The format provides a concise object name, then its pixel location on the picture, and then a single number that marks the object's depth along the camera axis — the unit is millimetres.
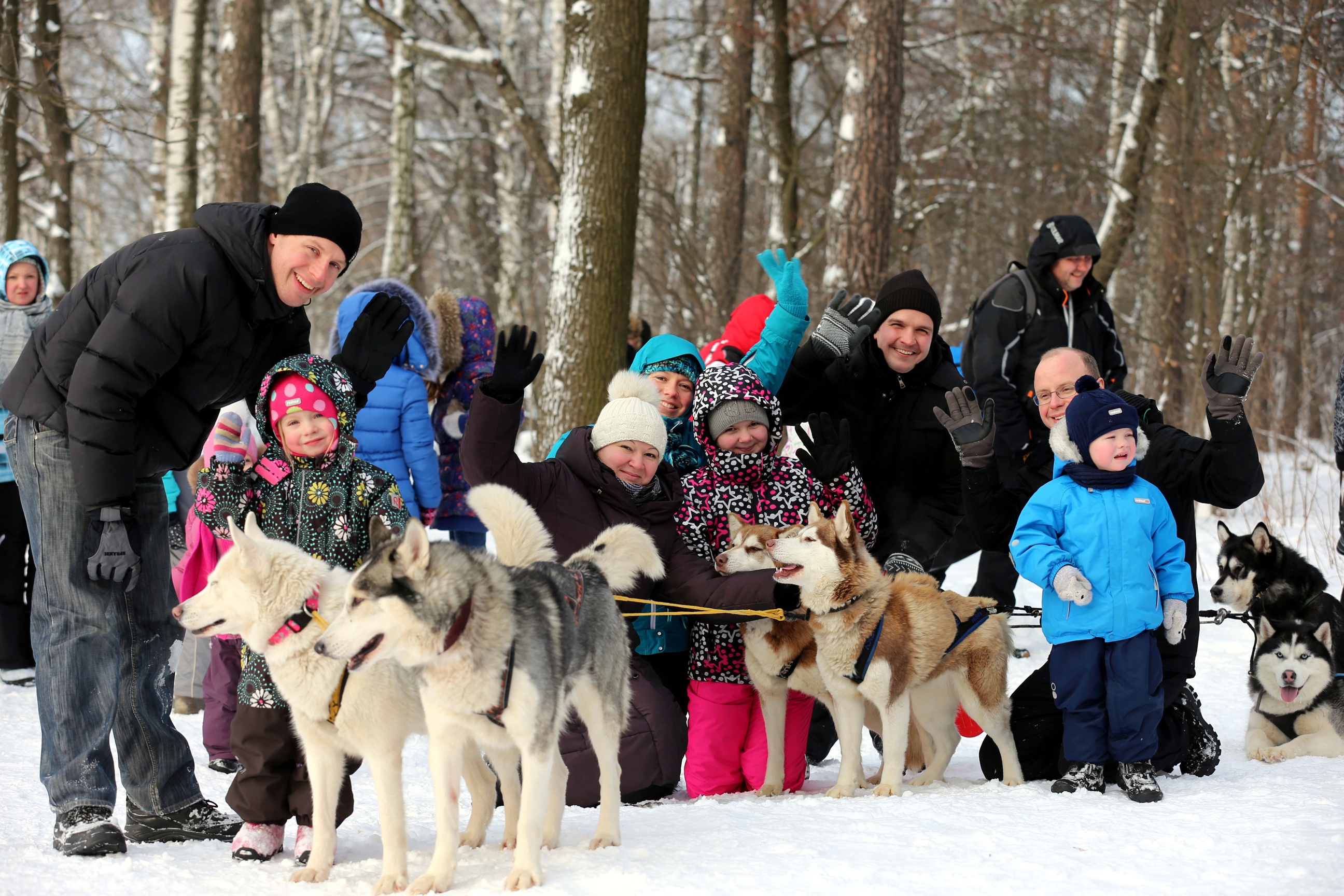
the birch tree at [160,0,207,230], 10023
